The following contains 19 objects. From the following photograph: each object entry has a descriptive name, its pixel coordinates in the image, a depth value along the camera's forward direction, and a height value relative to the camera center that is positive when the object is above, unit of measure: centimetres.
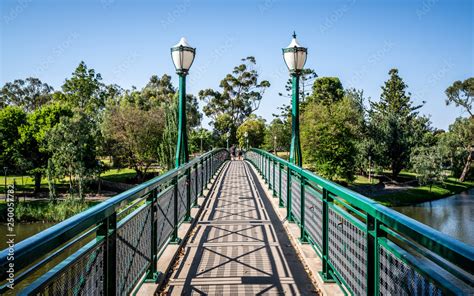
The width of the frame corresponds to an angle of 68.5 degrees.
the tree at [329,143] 3669 +56
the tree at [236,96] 7062 +1061
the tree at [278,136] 4881 +170
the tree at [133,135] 3672 +127
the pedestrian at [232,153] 3781 -61
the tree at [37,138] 3234 +76
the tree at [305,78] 5791 +1171
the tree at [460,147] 5059 +31
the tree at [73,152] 3038 -51
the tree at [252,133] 5123 +219
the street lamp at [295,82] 694 +133
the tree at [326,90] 5647 +964
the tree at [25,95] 7756 +1165
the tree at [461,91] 6450 +1094
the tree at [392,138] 4491 +138
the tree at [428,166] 4131 -203
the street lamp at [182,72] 715 +158
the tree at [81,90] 6272 +1052
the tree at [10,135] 3222 +102
